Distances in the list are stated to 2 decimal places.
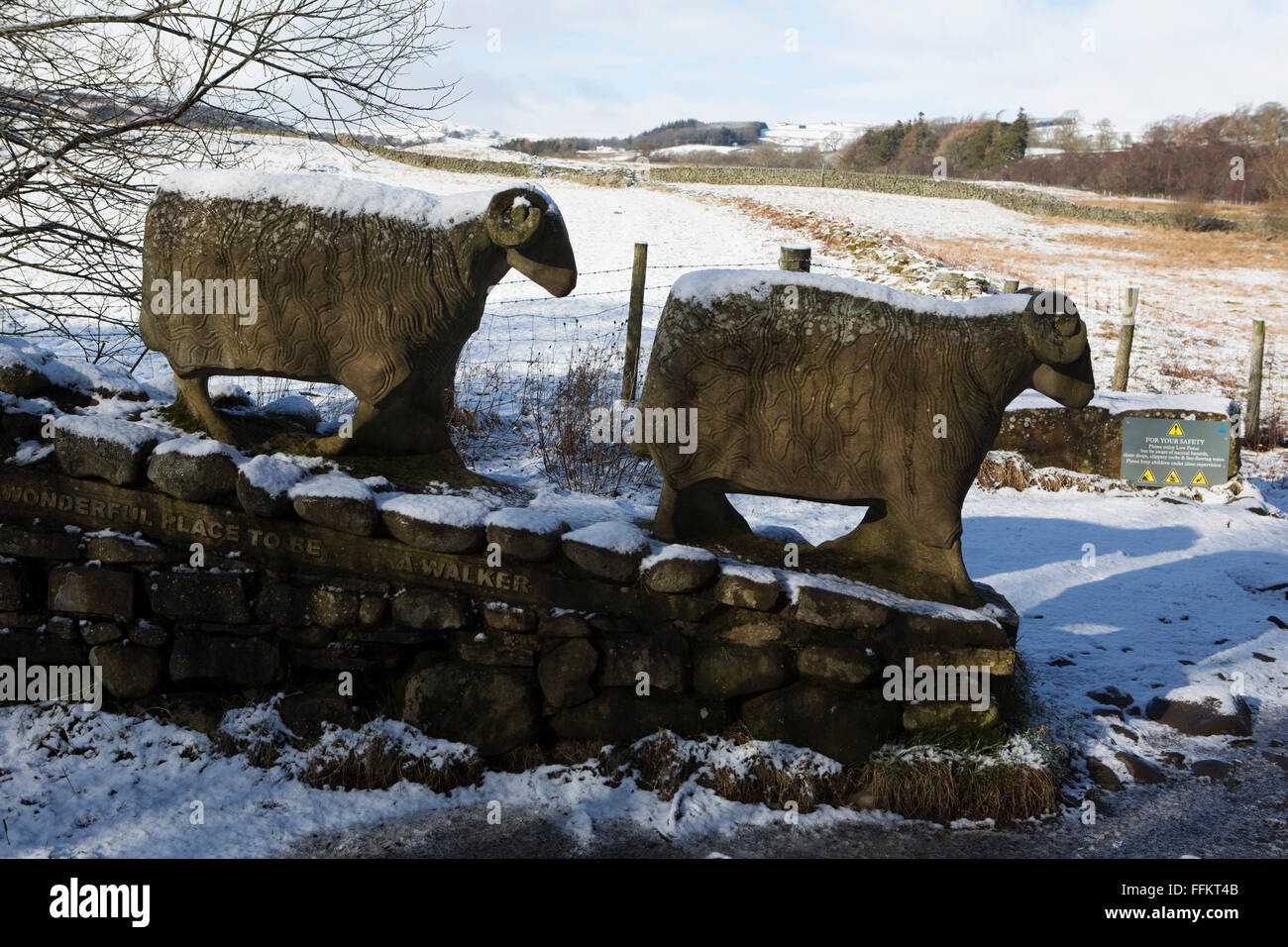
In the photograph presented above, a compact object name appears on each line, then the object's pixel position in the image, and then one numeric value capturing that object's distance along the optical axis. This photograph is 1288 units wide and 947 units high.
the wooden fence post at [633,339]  8.64
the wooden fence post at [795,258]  7.69
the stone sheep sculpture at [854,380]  4.15
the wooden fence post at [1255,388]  10.27
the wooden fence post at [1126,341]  9.96
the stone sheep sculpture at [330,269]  4.36
